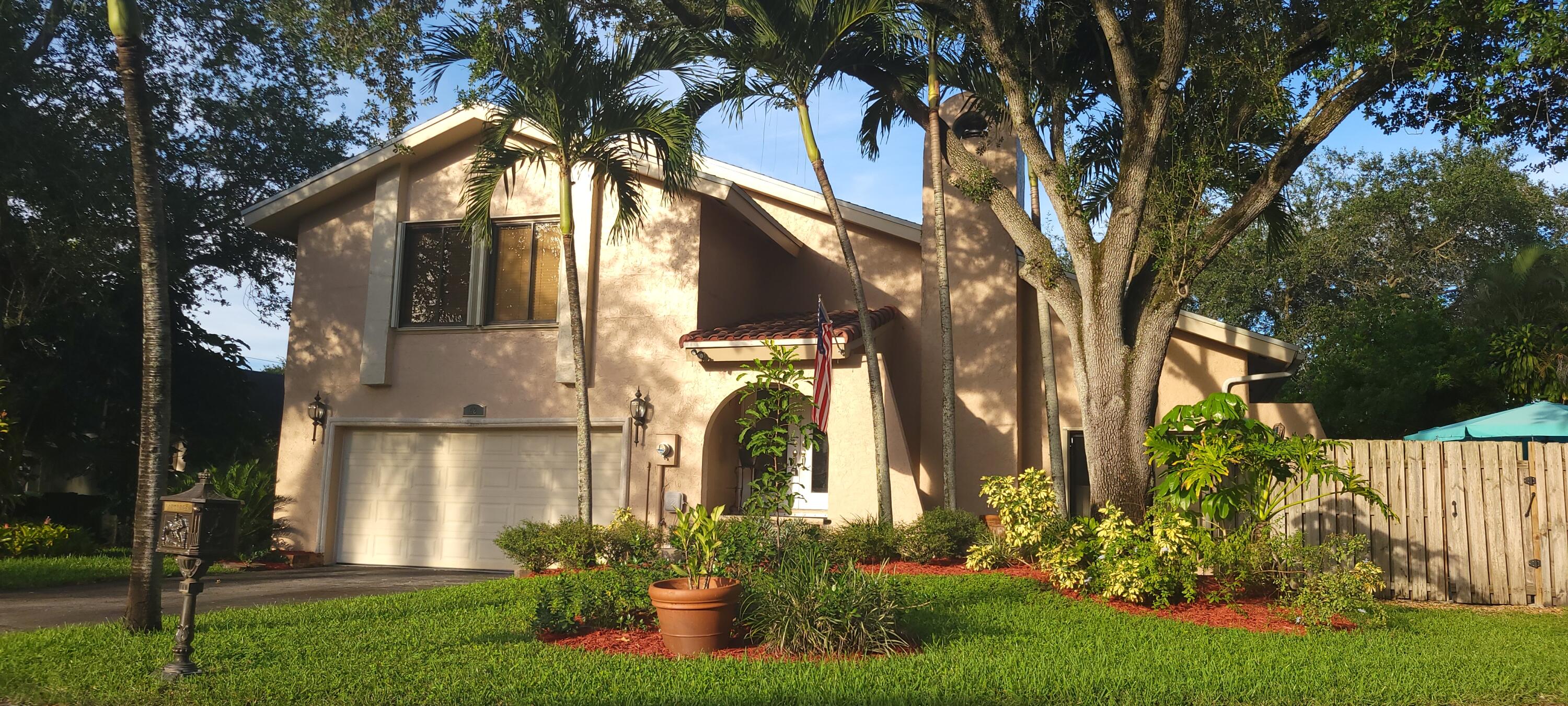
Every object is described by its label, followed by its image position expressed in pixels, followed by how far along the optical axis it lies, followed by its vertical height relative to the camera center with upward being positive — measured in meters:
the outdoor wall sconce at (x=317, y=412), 15.50 +0.86
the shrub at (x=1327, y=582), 8.36 -0.79
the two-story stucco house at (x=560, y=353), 14.29 +1.76
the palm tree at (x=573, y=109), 11.95 +4.31
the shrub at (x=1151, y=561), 9.01 -0.67
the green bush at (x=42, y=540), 14.48 -1.10
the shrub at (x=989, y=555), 11.11 -0.79
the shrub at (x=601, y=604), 7.94 -1.01
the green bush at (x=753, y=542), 8.09 -0.53
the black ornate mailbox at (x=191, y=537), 6.68 -0.46
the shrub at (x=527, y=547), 12.18 -0.88
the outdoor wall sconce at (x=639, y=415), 14.35 +0.83
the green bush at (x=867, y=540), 11.50 -0.69
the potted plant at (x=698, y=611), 7.20 -0.94
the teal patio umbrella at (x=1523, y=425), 11.62 +0.76
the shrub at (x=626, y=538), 10.62 -0.69
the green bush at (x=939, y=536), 11.85 -0.63
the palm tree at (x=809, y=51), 11.93 +5.12
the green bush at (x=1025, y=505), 10.42 -0.24
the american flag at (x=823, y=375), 9.59 +1.00
